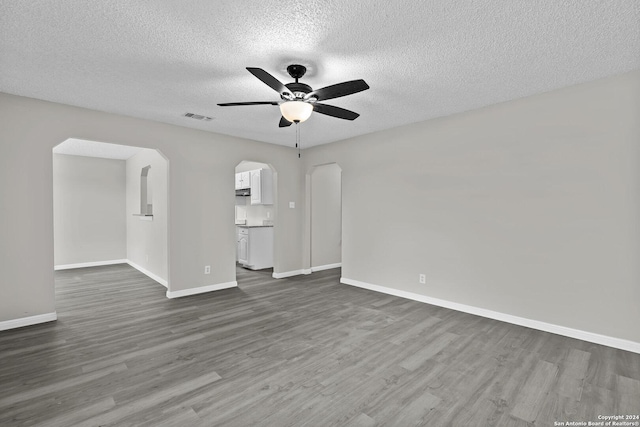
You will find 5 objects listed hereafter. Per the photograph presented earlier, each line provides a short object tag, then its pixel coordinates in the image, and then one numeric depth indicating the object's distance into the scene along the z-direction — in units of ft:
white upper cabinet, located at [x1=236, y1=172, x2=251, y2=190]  22.41
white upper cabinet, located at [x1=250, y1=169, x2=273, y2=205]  21.16
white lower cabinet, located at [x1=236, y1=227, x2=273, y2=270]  20.67
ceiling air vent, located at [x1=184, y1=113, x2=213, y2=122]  12.73
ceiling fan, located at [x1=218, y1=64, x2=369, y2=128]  7.71
